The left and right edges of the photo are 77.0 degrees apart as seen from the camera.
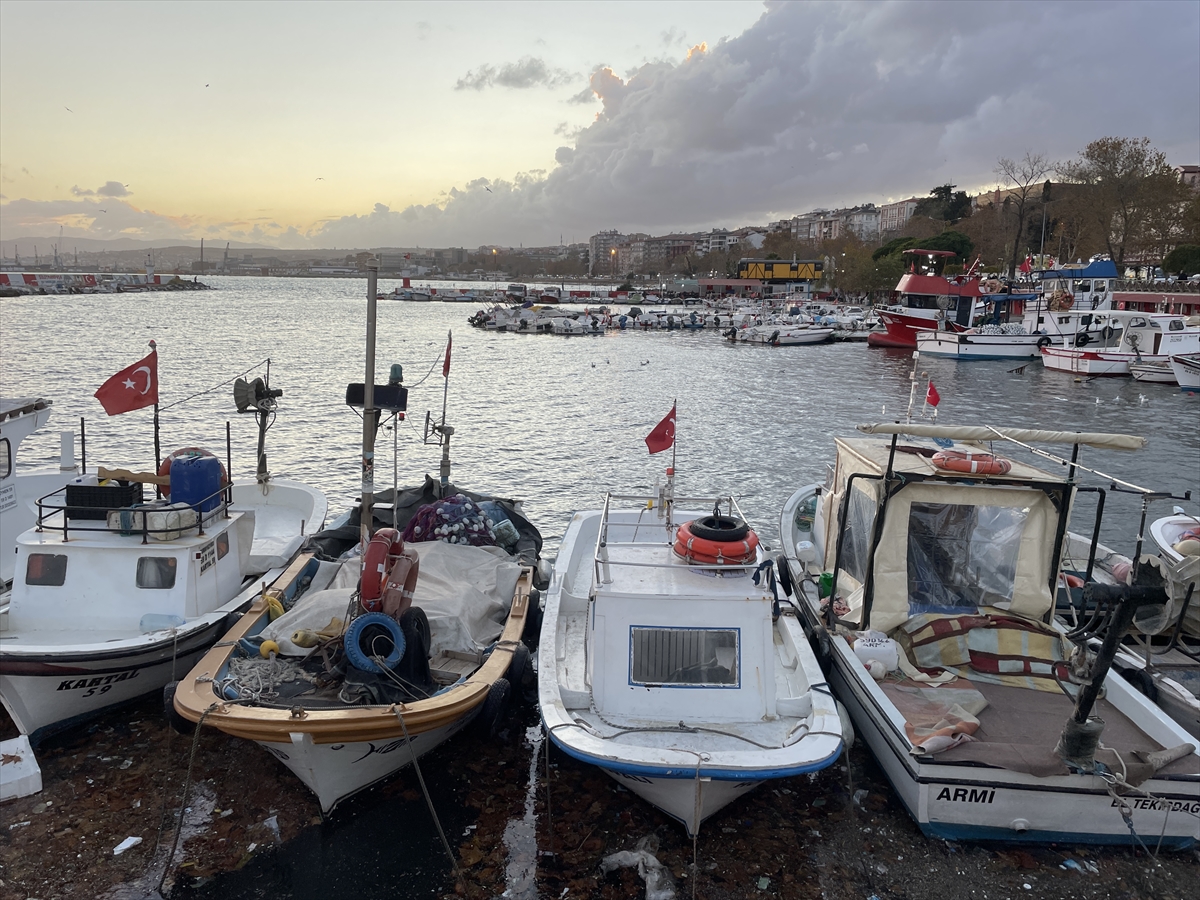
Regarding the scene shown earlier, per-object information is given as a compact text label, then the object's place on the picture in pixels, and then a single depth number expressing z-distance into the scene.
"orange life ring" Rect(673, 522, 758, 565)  8.18
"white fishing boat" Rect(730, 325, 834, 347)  69.31
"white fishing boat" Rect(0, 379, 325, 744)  8.30
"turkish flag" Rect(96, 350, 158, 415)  10.14
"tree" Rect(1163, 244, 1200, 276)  63.04
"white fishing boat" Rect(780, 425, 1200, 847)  6.79
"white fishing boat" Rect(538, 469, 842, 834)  6.69
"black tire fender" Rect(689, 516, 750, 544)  8.34
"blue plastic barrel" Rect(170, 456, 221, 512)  9.69
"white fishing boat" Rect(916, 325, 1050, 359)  54.62
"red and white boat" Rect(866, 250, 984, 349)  60.19
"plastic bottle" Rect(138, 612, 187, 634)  8.99
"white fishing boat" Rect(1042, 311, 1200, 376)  43.72
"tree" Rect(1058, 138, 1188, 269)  67.00
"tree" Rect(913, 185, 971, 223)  115.69
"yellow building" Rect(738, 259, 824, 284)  134.50
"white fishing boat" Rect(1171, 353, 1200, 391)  40.72
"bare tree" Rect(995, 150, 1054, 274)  85.10
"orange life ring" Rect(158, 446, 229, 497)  10.00
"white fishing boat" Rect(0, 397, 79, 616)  11.48
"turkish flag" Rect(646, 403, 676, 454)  10.48
